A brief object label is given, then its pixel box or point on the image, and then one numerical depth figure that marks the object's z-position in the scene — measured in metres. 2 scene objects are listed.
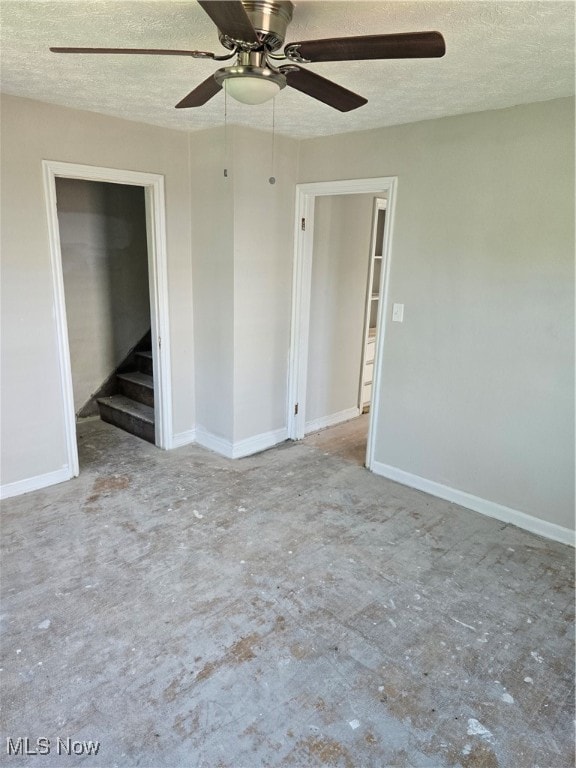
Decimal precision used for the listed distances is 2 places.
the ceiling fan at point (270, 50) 1.31
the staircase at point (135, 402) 4.14
